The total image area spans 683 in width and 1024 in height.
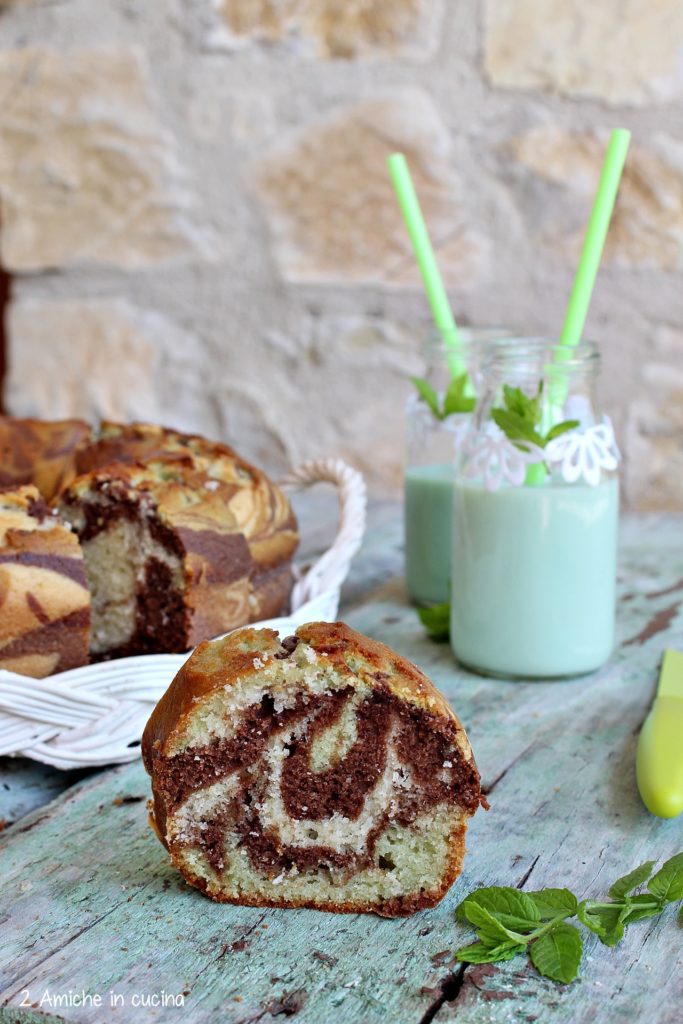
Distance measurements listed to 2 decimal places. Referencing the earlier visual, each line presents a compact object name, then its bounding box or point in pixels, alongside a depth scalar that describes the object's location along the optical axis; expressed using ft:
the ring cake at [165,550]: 2.86
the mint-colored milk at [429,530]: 3.24
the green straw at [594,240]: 2.95
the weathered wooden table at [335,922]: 2.34
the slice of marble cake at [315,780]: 2.46
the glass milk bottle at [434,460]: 3.22
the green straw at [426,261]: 3.16
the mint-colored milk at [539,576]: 2.95
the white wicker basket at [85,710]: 2.68
